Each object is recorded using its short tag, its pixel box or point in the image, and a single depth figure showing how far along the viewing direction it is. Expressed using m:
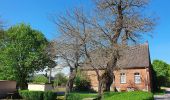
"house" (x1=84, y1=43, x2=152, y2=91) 25.21
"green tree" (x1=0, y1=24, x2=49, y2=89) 24.83
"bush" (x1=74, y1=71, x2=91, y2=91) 27.72
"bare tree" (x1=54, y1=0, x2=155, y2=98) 13.50
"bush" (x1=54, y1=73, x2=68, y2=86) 32.57
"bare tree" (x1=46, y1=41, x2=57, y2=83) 16.20
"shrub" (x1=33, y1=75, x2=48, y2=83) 26.50
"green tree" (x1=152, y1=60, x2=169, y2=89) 28.31
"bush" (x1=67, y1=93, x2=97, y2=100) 14.75
